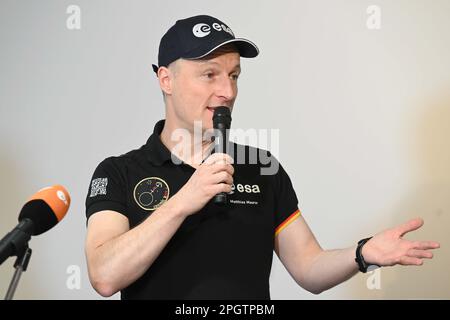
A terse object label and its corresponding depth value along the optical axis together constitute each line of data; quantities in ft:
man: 12.64
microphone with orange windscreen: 11.57
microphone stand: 11.57
